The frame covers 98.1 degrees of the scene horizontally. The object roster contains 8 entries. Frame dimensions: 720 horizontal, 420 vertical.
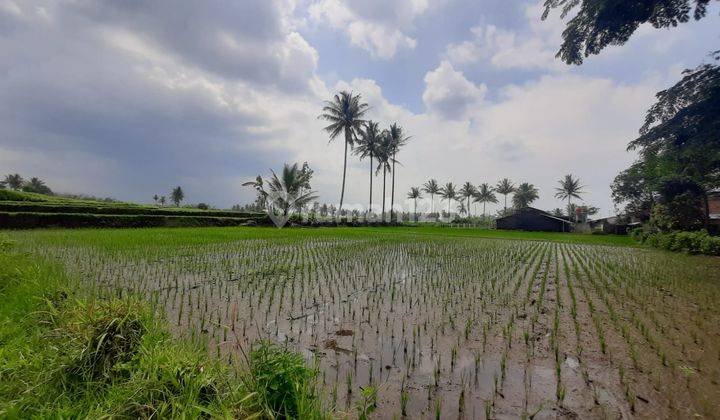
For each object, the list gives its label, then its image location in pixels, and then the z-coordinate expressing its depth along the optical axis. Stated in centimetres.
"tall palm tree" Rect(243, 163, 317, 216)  2964
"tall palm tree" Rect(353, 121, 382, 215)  3809
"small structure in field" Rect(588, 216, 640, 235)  3556
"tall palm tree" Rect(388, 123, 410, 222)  4003
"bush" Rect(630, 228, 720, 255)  1292
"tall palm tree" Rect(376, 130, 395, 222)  3969
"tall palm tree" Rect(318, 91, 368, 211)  3362
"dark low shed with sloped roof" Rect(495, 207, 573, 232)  4034
